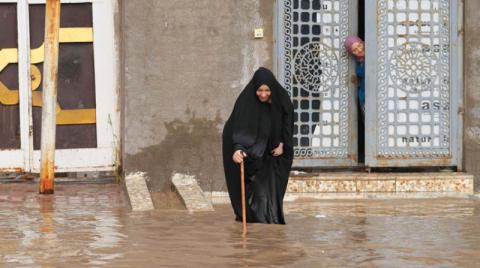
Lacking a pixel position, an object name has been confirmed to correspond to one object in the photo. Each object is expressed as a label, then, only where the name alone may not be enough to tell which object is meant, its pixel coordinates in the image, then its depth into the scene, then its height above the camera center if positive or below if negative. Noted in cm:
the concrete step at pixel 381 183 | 1210 -108
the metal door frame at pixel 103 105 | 1276 -29
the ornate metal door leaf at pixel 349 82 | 1223 -3
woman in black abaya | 1005 -61
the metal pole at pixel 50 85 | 1141 -7
